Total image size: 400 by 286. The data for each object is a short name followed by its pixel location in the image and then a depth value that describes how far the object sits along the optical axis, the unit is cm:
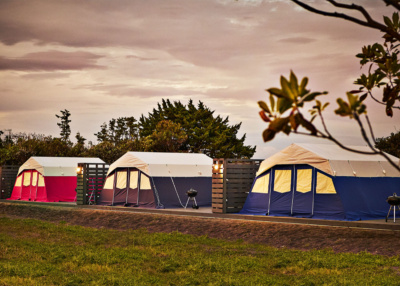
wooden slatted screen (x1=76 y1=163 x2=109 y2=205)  2558
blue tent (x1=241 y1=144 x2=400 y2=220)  1658
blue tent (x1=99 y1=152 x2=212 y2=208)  2288
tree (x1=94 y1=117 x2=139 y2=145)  7675
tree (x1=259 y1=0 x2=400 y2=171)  244
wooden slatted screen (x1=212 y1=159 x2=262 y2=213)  1919
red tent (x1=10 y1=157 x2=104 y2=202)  2944
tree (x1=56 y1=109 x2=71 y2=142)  7744
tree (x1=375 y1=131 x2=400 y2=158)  3784
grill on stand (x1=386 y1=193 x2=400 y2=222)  1488
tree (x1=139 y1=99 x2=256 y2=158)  5462
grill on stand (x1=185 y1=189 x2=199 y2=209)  2147
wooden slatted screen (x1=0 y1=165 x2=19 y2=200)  3347
